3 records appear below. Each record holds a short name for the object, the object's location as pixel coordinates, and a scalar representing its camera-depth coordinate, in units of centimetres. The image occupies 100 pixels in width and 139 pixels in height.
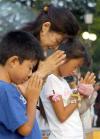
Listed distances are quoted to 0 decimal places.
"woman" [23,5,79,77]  410
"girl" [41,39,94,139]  418
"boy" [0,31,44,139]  323
